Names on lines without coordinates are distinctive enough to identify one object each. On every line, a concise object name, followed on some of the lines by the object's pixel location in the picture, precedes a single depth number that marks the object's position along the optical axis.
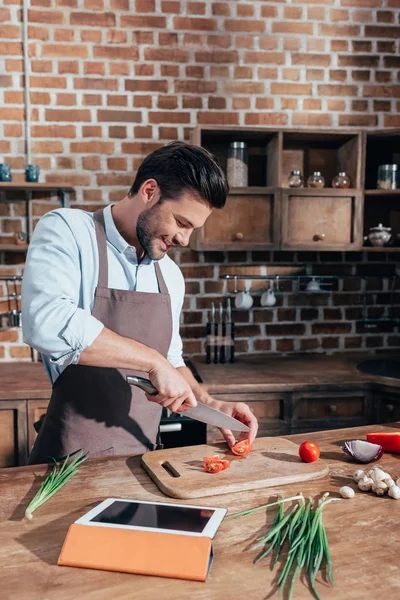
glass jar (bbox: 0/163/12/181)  3.02
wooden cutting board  1.36
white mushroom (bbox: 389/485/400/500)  1.36
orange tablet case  1.01
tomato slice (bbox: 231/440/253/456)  1.58
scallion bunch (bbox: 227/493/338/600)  1.03
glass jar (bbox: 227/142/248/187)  3.13
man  1.77
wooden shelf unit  3.08
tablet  1.09
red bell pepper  1.66
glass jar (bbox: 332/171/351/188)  3.17
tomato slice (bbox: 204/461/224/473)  1.44
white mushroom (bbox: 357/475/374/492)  1.39
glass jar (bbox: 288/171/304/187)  3.17
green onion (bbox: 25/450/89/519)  1.25
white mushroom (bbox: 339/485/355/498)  1.35
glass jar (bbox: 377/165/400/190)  3.22
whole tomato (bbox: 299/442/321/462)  1.53
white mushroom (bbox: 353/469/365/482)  1.44
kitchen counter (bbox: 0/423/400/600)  0.98
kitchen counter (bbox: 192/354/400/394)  2.81
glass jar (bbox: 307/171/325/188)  3.17
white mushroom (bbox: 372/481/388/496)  1.38
